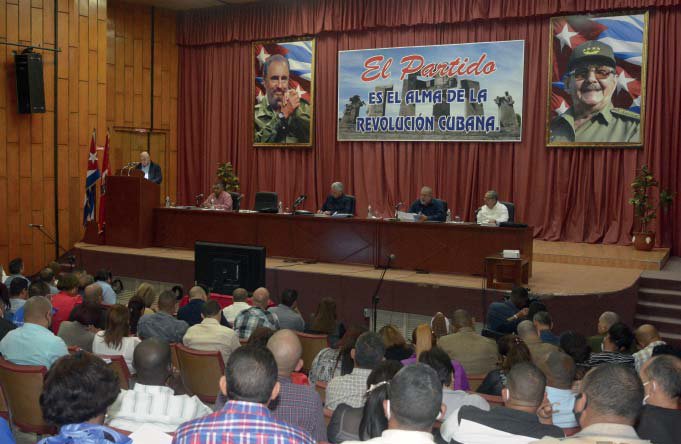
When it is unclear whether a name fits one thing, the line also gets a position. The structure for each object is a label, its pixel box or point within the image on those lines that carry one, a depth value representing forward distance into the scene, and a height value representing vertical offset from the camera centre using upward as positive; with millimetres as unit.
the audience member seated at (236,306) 6434 -1140
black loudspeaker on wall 10562 +1343
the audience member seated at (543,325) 5738 -1113
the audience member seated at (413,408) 2229 -701
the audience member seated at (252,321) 5797 -1130
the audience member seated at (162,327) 5441 -1123
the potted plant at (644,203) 10555 -240
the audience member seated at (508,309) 6652 -1149
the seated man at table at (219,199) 11031 -316
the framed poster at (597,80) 11109 +1640
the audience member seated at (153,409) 3350 -1074
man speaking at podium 11711 +115
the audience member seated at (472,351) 5074 -1167
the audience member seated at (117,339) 4934 -1098
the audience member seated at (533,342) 4713 -1088
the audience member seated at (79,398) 2314 -724
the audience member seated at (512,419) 2697 -900
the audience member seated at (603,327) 5911 -1156
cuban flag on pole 10594 -104
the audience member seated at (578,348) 4918 -1103
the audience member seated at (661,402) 3016 -918
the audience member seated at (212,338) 5023 -1107
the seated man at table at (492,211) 9578 -365
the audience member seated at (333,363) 4582 -1155
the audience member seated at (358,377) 3670 -1012
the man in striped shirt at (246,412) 2184 -724
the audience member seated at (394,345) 4738 -1080
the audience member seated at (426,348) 4352 -1087
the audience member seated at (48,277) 7266 -1015
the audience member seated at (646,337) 5293 -1100
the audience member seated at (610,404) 2430 -743
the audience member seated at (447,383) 3544 -1026
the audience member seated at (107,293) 7145 -1147
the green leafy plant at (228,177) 13844 +29
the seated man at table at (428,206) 9547 -311
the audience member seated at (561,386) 3746 -1055
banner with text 12156 +1565
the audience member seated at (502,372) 4195 -1135
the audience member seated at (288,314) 6324 -1178
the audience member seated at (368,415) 2744 -919
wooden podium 10594 -484
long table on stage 8602 -729
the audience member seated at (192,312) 6320 -1164
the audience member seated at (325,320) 6418 -1227
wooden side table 7879 -957
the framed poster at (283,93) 14133 +1707
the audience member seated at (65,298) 6070 -1062
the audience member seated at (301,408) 3217 -1008
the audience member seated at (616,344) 5016 -1144
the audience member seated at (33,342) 4363 -1006
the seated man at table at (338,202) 10305 -310
